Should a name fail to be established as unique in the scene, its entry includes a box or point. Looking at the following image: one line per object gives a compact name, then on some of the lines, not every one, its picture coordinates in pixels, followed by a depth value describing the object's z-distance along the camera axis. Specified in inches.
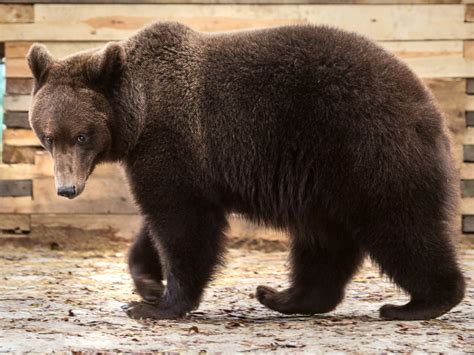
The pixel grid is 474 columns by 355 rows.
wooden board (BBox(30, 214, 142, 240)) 755.4
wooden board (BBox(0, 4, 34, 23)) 748.6
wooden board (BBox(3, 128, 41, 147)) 756.0
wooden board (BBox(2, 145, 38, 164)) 757.9
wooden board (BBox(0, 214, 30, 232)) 758.5
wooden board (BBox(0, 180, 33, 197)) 757.3
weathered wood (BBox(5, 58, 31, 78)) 747.4
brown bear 418.0
